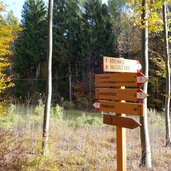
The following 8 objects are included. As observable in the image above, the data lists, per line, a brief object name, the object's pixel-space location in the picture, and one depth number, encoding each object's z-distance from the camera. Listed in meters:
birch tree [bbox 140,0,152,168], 7.23
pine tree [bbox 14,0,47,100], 33.19
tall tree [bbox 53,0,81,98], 32.16
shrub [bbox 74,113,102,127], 12.84
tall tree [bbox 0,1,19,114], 9.95
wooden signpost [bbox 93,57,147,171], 4.70
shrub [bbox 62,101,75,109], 28.79
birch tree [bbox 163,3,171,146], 10.65
